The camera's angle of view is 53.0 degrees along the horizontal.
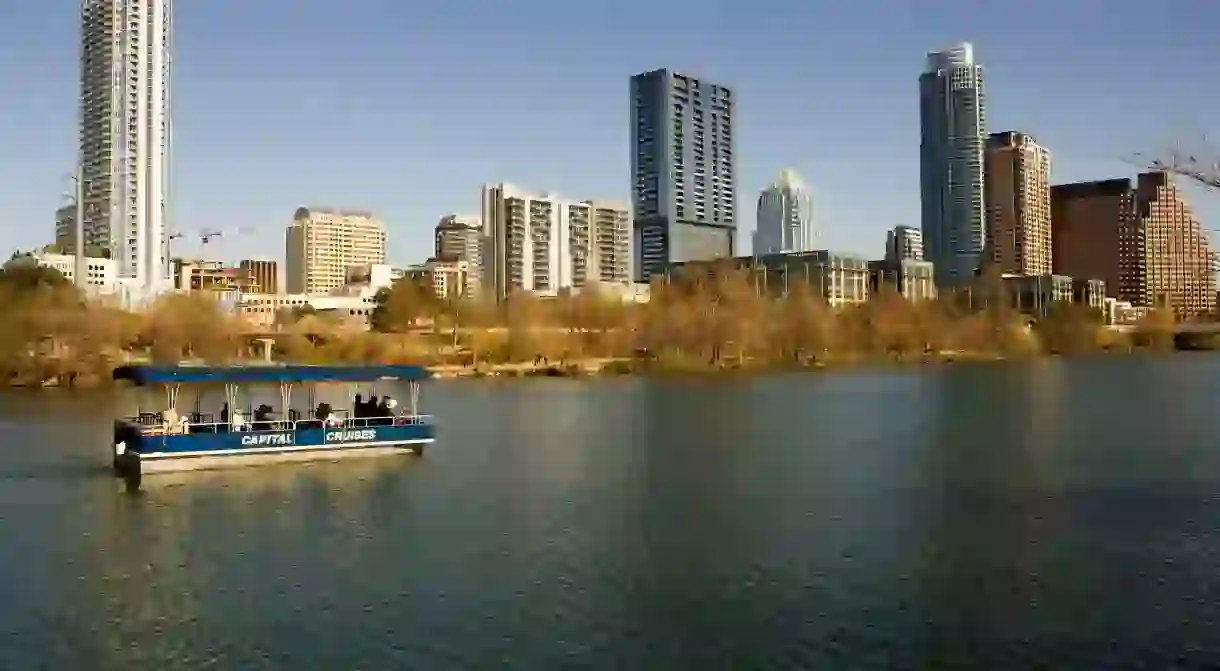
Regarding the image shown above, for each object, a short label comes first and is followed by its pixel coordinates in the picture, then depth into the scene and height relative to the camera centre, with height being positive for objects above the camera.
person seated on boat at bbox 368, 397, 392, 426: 34.59 -1.52
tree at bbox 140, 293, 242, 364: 83.38 +1.95
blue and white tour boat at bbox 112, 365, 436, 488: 30.41 -1.79
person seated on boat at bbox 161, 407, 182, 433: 30.56 -1.54
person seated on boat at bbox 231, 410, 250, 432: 31.73 -1.63
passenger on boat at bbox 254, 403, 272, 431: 32.21 -1.53
